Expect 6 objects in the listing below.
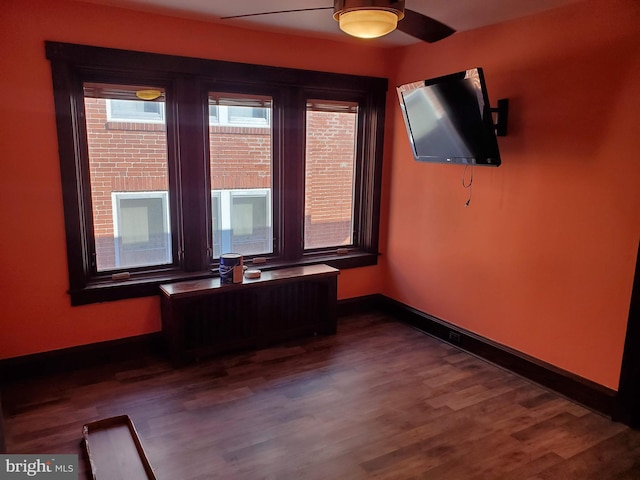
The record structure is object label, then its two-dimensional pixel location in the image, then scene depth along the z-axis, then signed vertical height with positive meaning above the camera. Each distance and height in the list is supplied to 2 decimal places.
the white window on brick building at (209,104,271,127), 3.51 +0.41
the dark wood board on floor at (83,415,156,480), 2.19 -1.46
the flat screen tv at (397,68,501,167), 2.78 +0.35
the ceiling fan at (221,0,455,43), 1.88 +0.66
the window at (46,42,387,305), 3.08 +0.02
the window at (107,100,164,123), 3.15 +0.39
